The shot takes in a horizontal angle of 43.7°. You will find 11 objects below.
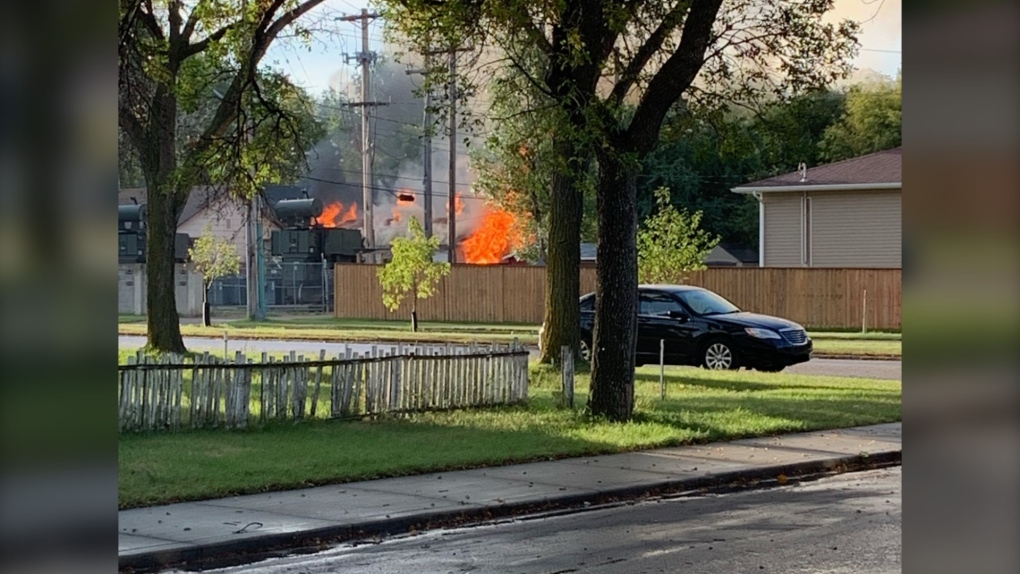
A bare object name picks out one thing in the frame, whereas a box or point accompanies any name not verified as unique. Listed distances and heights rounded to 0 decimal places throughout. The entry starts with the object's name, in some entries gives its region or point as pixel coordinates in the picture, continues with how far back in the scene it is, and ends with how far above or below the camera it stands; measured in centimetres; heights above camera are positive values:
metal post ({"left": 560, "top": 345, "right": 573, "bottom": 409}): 1753 -111
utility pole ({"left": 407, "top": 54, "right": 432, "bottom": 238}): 5297 +458
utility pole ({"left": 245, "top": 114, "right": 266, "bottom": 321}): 5166 +81
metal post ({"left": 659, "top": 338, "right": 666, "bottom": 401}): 1929 -151
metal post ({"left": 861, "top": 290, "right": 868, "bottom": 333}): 3878 -59
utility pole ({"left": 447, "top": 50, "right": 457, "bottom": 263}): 4928 +363
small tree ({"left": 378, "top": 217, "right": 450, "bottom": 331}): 4128 +89
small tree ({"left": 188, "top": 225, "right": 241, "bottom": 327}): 5041 +146
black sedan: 2456 -80
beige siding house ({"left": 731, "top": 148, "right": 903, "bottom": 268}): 4284 +281
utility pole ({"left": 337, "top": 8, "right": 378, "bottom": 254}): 5215 +772
